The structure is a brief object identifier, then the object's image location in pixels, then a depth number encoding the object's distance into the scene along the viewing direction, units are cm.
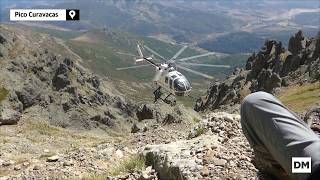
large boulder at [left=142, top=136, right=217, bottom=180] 679
